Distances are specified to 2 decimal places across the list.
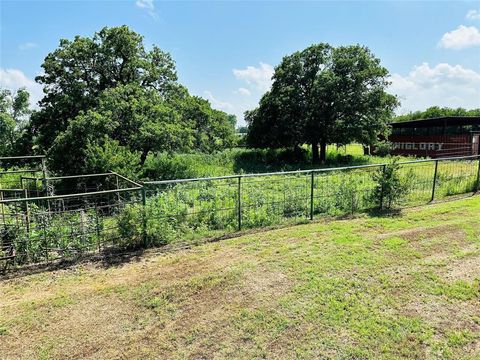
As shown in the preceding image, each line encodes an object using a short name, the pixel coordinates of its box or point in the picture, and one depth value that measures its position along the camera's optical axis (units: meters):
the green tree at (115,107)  13.19
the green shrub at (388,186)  8.35
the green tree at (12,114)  33.00
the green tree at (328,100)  23.06
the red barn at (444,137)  27.44
